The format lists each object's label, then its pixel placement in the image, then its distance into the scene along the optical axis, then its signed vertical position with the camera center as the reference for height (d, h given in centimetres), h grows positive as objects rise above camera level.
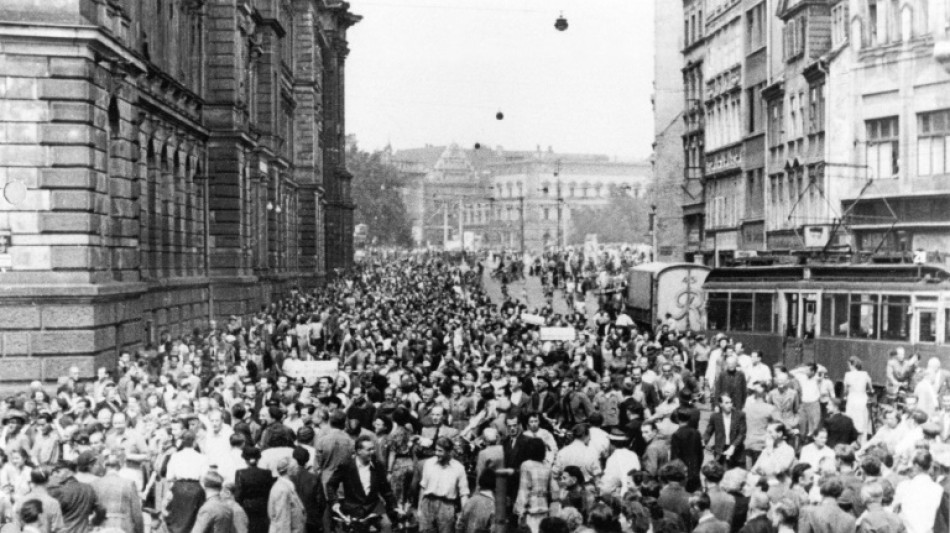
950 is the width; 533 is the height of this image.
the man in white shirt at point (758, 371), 2372 -208
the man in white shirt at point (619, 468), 1380 -214
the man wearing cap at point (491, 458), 1468 -212
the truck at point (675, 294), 4912 -178
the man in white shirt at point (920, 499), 1269 -217
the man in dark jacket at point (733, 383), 2292 -218
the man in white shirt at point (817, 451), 1527 -214
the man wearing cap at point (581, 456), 1479 -212
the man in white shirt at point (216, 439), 1547 -206
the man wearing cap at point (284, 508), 1323 -234
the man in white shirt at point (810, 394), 2145 -222
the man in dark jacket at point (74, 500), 1244 -214
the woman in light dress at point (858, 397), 2162 -225
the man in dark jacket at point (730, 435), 1859 -242
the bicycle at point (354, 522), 1462 -273
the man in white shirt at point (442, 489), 1402 -231
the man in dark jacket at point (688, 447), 1597 -218
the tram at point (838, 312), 2772 -147
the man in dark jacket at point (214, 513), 1223 -220
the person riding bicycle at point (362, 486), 1478 -245
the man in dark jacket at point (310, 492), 1395 -232
